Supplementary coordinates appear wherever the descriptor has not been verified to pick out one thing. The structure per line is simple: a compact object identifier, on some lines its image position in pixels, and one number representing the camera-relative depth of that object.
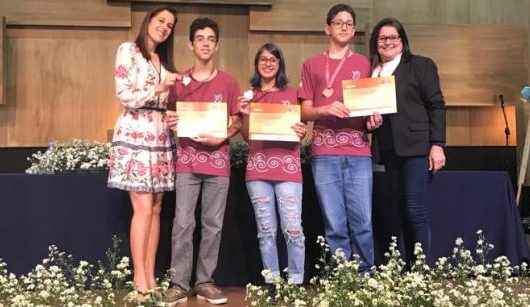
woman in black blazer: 3.23
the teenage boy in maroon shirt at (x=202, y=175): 3.31
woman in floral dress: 3.19
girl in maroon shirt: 3.24
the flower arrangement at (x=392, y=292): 1.95
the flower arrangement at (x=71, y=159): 3.85
